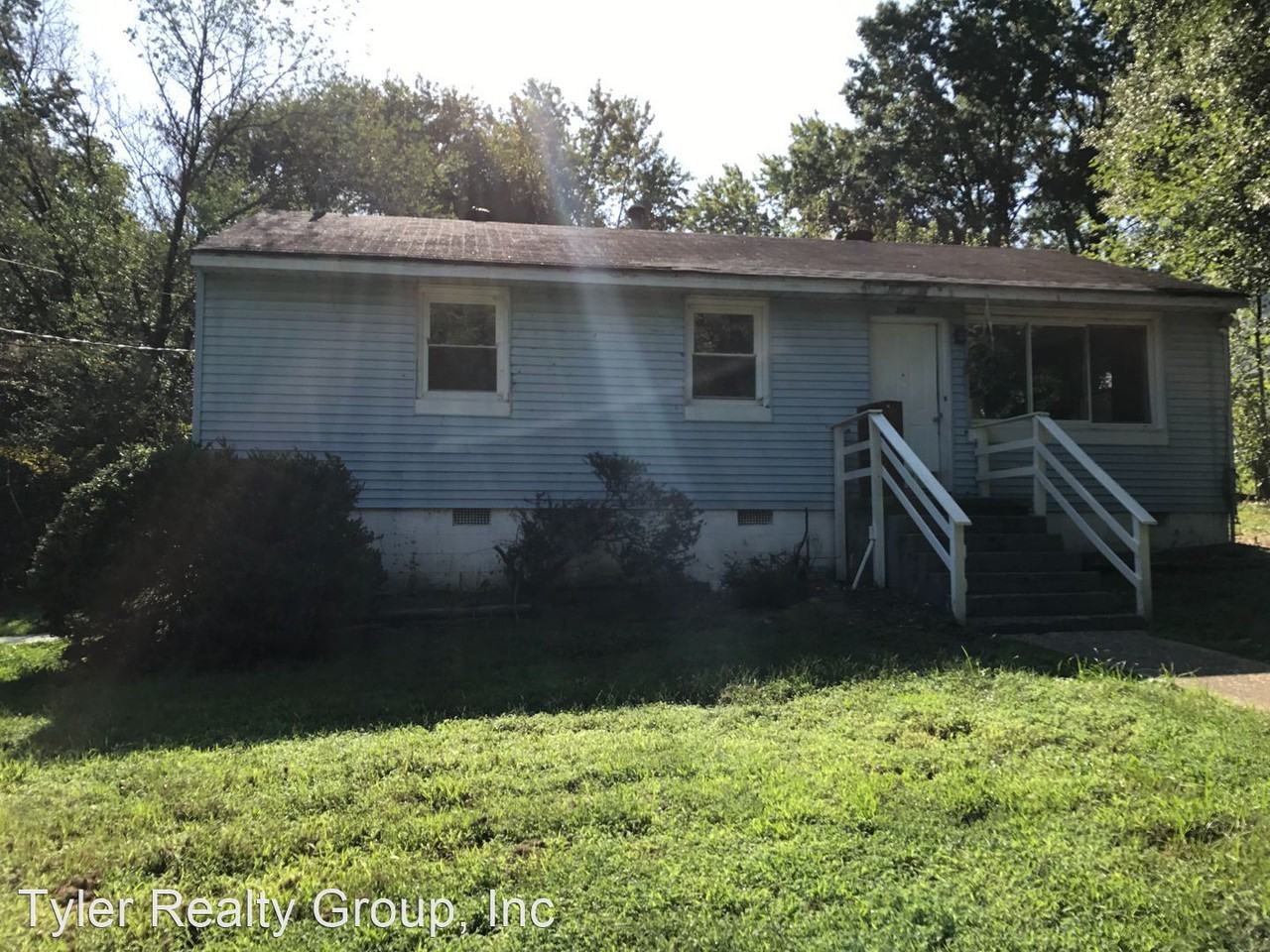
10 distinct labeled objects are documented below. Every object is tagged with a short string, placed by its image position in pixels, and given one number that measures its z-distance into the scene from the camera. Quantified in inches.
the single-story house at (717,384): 348.8
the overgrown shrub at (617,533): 318.0
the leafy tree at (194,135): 671.1
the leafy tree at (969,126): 915.4
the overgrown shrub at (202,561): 247.3
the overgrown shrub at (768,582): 317.1
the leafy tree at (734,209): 1214.3
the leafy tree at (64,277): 581.9
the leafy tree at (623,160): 1288.1
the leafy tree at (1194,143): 417.4
